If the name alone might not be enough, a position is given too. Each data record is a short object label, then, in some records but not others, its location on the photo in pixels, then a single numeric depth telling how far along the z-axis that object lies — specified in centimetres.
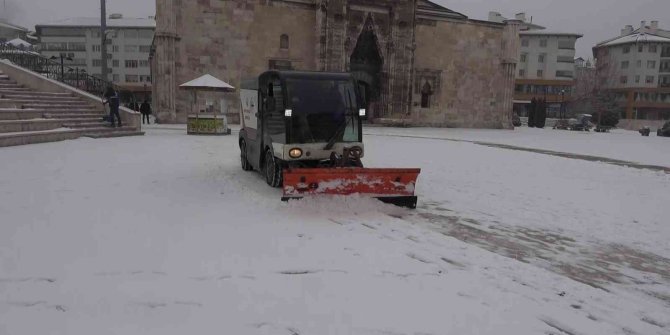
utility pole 2430
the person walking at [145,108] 2944
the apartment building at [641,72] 7762
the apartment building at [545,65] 8244
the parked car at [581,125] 4366
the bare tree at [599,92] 5622
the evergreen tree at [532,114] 4678
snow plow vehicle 840
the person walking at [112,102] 1941
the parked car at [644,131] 3948
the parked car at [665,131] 3853
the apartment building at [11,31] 8154
